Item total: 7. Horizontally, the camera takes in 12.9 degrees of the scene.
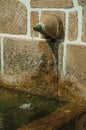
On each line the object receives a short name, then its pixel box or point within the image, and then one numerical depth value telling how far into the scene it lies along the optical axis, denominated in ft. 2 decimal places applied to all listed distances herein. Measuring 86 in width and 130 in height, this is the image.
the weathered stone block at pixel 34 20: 9.42
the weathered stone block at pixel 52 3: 8.74
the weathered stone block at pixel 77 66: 8.67
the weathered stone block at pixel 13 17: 9.72
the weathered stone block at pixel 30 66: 9.32
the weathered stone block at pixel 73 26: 8.67
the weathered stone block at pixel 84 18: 8.52
